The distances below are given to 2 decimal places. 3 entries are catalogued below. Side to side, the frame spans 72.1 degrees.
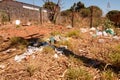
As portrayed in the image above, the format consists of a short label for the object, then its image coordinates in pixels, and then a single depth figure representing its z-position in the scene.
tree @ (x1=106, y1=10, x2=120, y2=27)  4.68
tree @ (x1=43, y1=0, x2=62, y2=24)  5.51
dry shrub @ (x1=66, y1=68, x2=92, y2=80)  1.47
